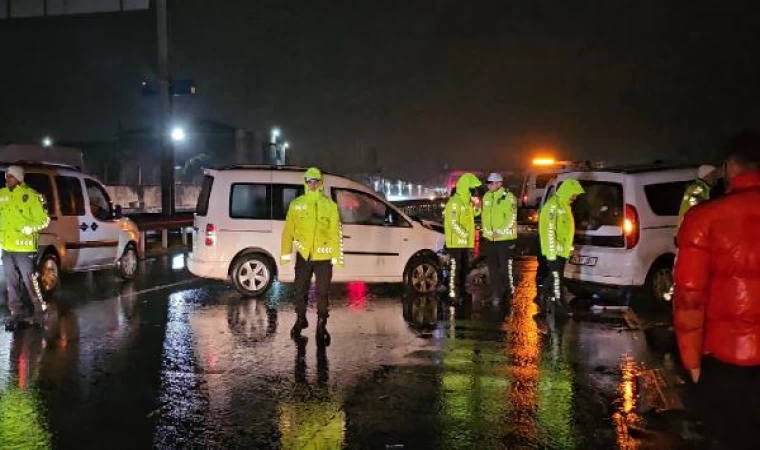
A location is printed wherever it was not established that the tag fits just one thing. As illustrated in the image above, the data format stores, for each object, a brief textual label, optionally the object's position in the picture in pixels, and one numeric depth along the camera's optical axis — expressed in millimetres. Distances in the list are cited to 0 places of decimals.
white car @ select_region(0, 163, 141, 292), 11305
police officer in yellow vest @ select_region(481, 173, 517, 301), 10383
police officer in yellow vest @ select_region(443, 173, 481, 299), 10625
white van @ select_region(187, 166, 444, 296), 10953
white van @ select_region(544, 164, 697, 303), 9445
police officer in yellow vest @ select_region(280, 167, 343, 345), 7844
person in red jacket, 3076
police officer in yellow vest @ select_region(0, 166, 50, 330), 8664
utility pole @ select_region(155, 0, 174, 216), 18797
